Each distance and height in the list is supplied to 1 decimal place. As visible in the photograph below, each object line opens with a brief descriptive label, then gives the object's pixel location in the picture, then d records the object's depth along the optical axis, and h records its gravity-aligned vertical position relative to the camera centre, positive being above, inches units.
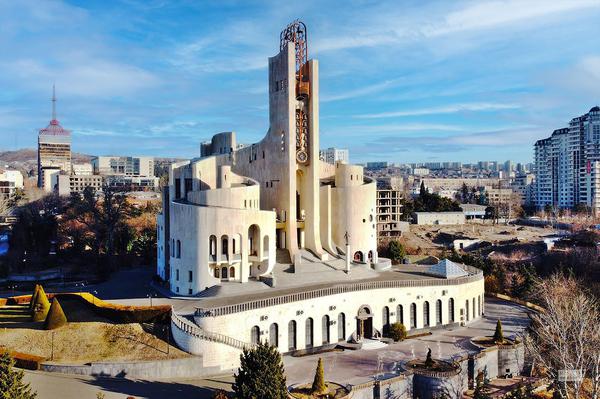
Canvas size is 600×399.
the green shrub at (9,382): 997.8 -346.1
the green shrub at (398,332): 1784.0 -448.2
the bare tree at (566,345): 1284.4 -406.2
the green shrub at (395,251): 2946.1 -300.0
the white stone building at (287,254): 1593.3 -203.5
